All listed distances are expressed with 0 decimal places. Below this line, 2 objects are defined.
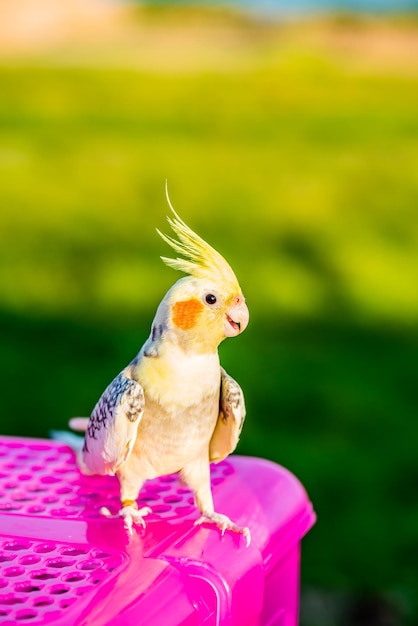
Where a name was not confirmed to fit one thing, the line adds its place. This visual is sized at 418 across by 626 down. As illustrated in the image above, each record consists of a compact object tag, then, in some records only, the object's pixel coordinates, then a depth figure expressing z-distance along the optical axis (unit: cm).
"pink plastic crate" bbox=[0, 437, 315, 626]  128
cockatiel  133
